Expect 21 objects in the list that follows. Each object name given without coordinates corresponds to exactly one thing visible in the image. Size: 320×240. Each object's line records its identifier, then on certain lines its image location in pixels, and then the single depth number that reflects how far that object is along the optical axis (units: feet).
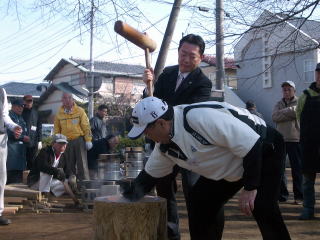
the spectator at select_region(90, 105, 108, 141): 35.42
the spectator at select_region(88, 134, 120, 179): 31.32
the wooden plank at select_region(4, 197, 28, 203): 26.72
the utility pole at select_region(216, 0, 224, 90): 23.67
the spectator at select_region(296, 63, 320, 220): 19.34
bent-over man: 9.92
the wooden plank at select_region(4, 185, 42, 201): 25.04
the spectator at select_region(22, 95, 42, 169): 31.68
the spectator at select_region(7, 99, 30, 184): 28.02
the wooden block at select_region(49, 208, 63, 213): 23.16
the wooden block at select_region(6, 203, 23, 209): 23.59
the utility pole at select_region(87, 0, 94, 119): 71.35
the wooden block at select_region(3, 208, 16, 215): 22.20
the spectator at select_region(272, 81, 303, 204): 23.63
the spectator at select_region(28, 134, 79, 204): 24.98
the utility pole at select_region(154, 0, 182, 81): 36.99
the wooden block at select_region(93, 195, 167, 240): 12.17
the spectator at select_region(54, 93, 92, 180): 28.78
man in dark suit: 14.06
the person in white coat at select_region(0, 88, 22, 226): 18.31
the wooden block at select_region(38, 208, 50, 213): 23.00
